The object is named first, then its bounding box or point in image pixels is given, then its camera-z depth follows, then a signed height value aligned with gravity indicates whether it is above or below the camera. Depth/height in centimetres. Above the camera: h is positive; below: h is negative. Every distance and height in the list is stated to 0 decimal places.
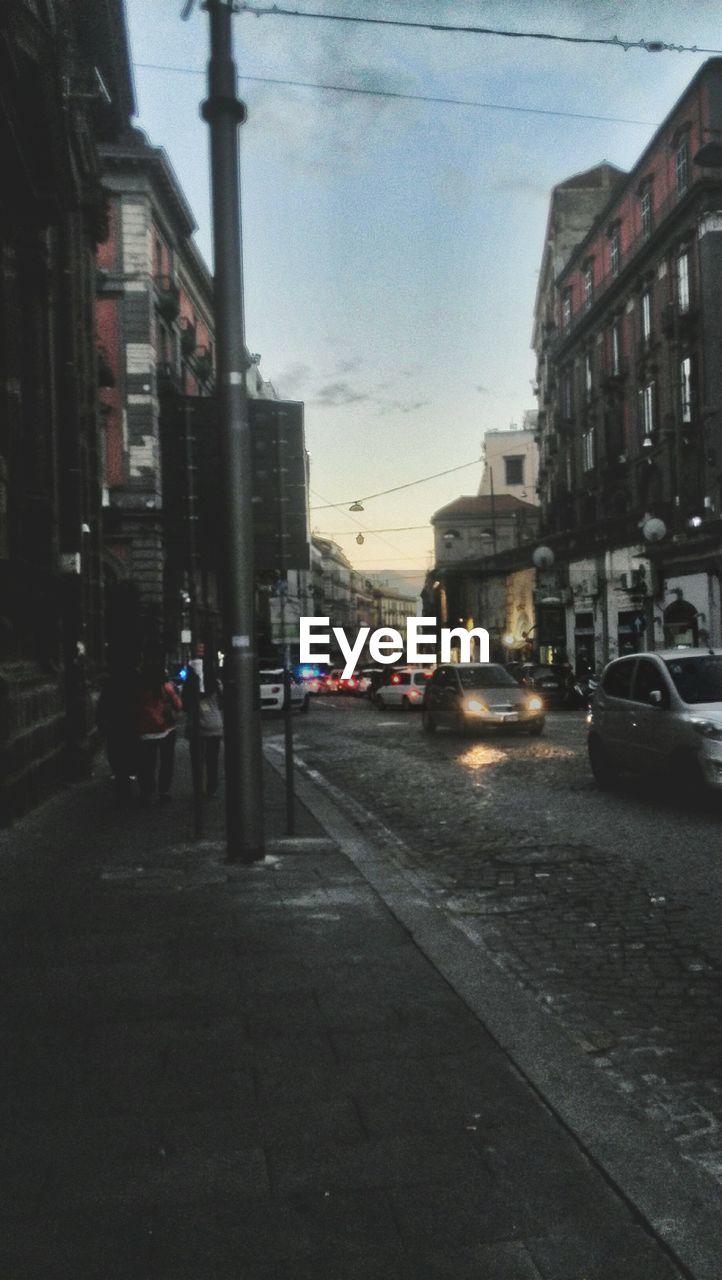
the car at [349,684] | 6162 -204
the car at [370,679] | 4461 -149
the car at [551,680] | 3528 -117
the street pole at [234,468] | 855 +133
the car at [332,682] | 6450 -199
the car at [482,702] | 2355 -121
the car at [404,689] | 3912 -148
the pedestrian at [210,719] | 1380 -82
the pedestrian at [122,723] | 1262 -78
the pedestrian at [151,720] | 1270 -75
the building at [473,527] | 9556 +939
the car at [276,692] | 3531 -137
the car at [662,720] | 1139 -85
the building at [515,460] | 10062 +1540
